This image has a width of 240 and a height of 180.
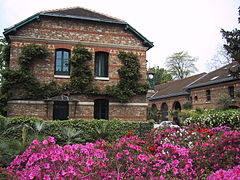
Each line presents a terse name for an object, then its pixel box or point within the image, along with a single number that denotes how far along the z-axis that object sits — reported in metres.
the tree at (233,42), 13.97
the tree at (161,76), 54.13
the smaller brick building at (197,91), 23.41
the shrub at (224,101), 21.72
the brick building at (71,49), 13.34
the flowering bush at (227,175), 2.19
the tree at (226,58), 35.65
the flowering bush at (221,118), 11.78
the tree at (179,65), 51.84
